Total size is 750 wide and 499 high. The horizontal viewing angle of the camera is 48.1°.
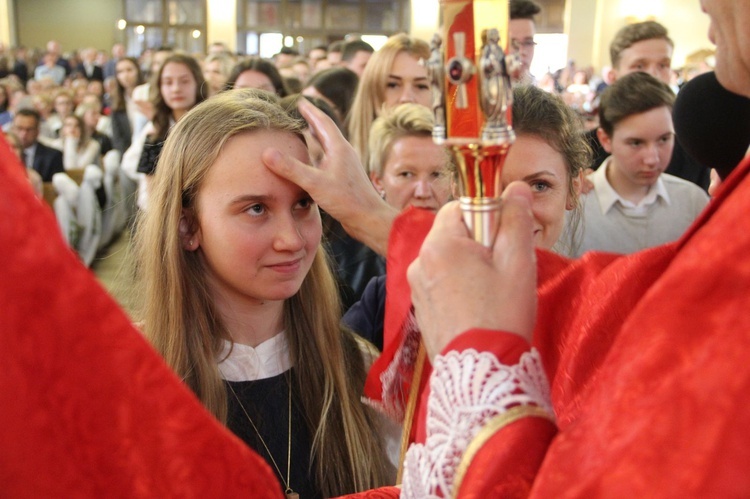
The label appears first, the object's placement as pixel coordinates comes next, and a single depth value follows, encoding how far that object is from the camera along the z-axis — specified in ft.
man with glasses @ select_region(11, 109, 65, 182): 19.66
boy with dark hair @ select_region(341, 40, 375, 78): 17.17
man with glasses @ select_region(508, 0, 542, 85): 11.15
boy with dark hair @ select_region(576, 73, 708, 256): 8.89
